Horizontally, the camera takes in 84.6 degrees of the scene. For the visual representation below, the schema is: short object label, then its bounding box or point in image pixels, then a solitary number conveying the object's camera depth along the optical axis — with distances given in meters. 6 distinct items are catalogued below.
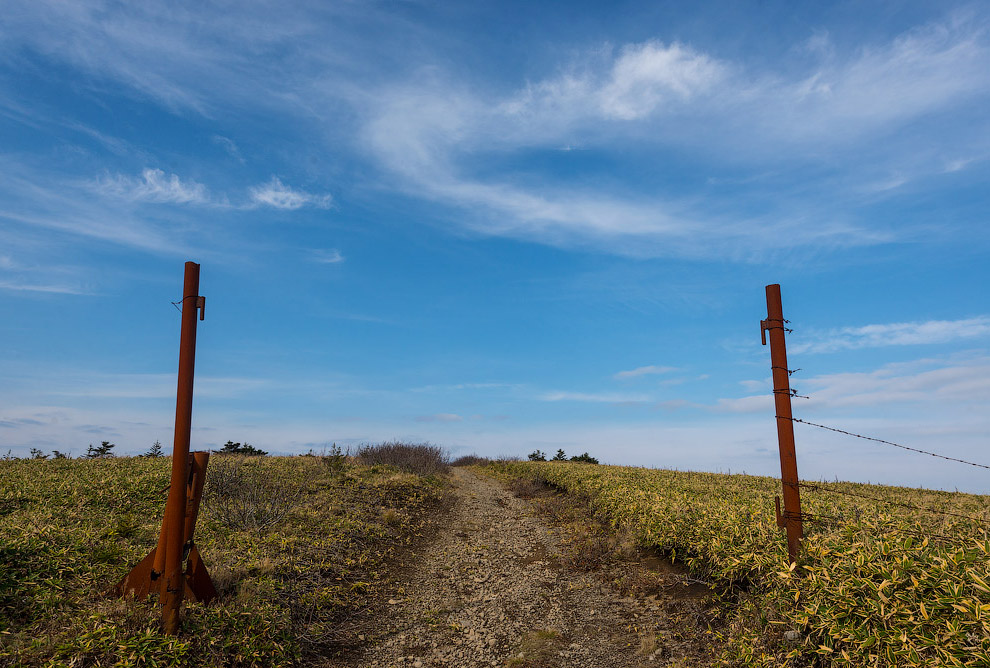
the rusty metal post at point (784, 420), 6.96
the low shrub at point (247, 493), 10.73
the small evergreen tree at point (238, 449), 24.04
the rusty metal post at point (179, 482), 6.46
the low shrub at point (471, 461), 34.88
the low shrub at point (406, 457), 20.56
